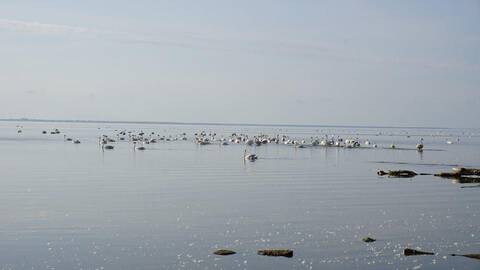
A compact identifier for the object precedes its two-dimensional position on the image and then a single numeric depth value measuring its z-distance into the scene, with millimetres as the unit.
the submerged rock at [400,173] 45709
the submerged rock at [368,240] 22114
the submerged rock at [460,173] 44938
